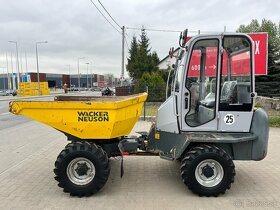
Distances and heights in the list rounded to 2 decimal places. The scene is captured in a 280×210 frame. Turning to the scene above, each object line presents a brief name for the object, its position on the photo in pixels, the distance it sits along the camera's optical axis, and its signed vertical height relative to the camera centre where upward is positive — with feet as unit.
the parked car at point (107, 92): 64.33 -1.54
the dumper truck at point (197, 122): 10.38 -1.77
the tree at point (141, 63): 77.03 +8.83
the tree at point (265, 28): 95.18 +27.51
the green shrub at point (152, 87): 34.30 -0.13
